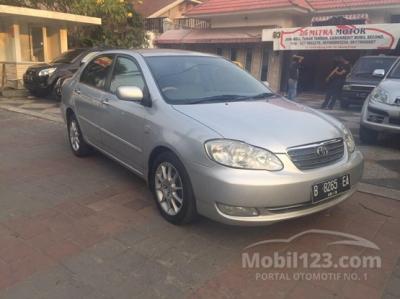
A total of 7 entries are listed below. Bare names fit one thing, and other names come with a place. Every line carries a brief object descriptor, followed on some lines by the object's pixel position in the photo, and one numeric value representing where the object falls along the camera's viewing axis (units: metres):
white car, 5.93
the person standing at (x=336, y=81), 11.48
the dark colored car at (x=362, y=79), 11.09
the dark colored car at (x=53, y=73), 11.59
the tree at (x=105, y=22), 15.83
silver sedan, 2.92
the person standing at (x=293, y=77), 12.21
